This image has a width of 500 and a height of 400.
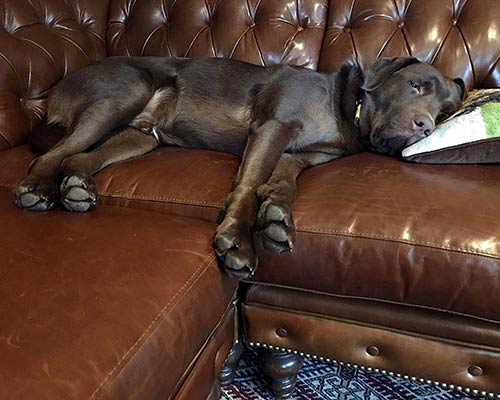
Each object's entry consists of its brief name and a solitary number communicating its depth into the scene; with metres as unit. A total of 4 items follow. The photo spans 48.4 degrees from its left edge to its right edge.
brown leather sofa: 0.90
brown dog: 1.64
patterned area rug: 1.63
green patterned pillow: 1.53
